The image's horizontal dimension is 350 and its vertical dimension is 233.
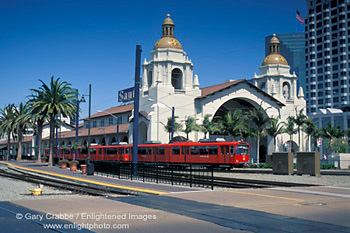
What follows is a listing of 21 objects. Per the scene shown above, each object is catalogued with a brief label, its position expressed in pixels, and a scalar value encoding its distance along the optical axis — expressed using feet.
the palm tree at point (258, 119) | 211.20
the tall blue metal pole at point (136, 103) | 96.17
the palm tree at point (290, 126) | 234.17
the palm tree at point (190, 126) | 205.16
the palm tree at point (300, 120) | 230.68
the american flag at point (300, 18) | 349.82
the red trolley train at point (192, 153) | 138.21
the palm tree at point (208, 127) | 206.69
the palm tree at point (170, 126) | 205.67
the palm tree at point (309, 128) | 231.71
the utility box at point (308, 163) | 104.78
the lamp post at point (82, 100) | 155.80
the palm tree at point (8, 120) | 264.17
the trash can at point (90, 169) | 104.01
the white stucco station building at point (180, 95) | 213.05
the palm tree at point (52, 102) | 164.96
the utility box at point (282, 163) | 111.14
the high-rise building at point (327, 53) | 420.77
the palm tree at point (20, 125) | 243.97
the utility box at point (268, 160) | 166.22
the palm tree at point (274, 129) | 226.17
